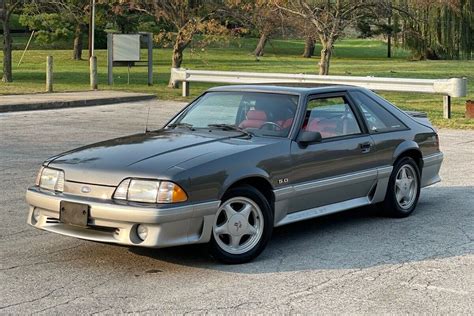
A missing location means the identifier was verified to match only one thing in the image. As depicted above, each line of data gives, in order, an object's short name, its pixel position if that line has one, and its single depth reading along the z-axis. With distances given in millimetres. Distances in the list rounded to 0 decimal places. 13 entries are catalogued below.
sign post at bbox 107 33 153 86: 28703
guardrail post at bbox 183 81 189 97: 23783
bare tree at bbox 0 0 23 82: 28656
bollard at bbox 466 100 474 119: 17502
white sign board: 28891
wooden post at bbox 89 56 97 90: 25422
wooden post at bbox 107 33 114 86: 28516
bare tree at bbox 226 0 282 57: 29250
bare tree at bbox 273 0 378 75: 28562
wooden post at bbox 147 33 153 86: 28797
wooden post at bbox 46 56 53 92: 24250
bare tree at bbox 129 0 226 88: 27422
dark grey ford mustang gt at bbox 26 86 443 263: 5820
